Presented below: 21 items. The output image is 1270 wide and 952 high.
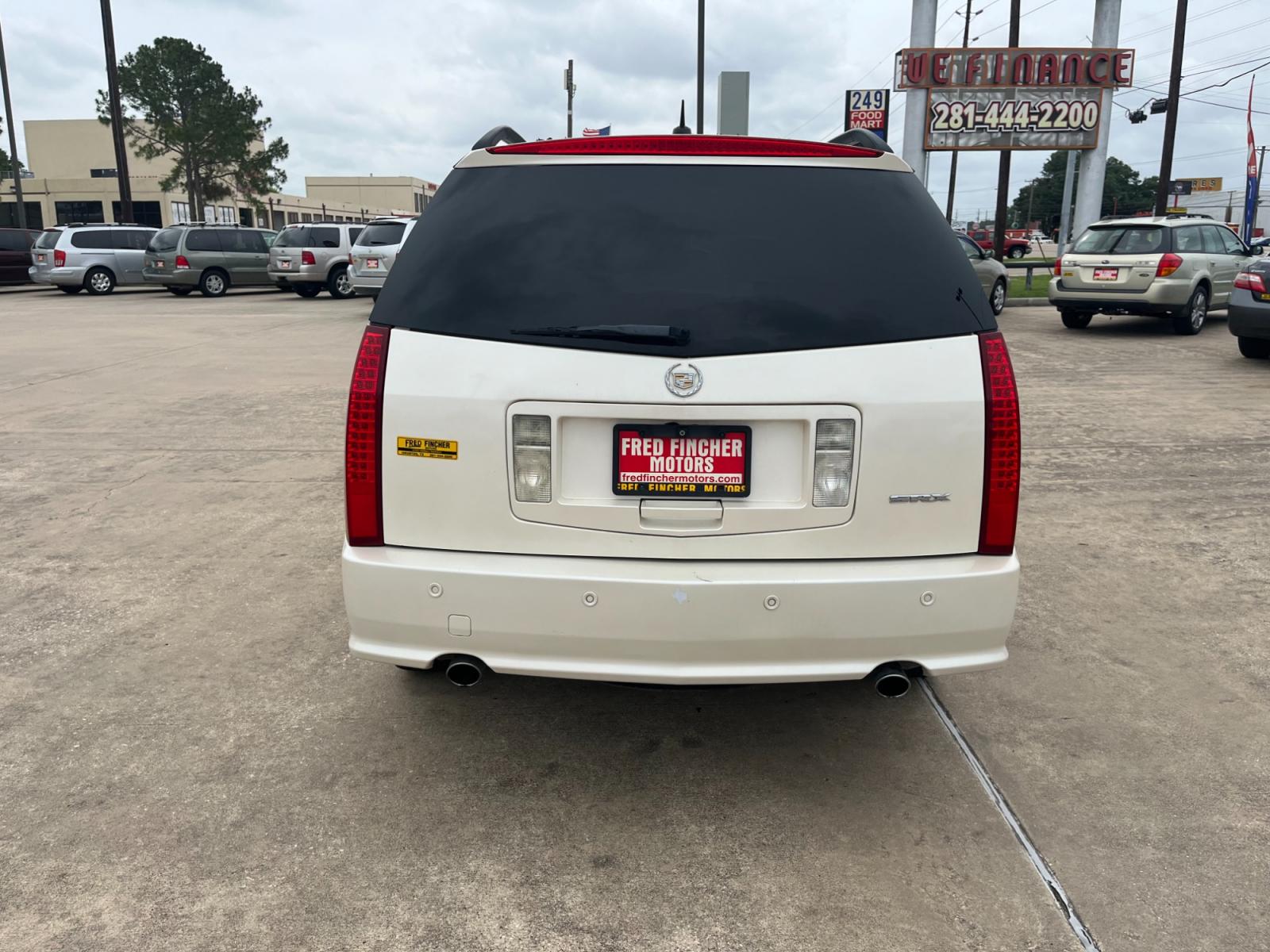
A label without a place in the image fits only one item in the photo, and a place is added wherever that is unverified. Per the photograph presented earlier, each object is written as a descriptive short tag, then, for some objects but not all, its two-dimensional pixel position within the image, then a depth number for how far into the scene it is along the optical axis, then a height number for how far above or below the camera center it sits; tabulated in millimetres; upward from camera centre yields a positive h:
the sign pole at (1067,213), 27438 +1385
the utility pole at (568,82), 41125 +7073
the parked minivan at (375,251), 19344 +156
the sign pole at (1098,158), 20859 +2214
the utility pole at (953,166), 54131 +5833
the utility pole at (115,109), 30484 +4362
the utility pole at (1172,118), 28188 +4127
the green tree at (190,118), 54812 +7502
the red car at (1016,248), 56562 +945
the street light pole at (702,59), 33281 +6623
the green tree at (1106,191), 111312 +8209
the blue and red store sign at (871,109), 35656 +5360
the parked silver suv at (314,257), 22781 +32
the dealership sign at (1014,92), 20734 +3479
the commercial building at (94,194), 72625 +4703
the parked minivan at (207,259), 23828 -24
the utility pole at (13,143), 36906 +4299
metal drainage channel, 2498 -1578
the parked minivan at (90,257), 24469 -19
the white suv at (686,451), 2701 -497
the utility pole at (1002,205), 32500 +1910
